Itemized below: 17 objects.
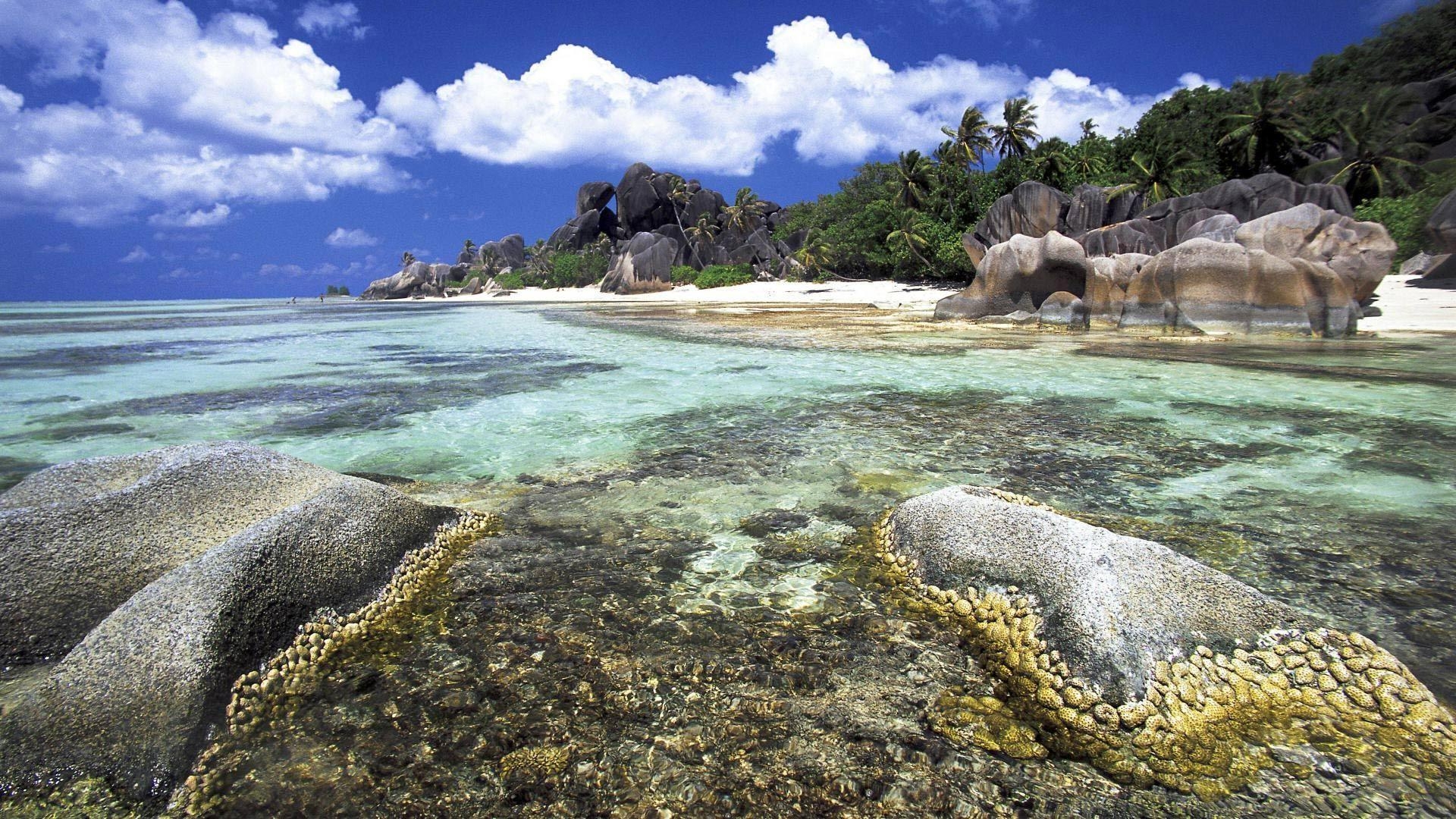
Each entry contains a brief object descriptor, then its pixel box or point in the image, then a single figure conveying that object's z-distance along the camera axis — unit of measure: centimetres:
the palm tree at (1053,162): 3603
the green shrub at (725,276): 5303
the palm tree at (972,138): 4075
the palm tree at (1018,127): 4028
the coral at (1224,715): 224
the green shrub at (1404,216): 2294
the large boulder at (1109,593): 262
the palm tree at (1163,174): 3356
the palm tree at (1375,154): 2995
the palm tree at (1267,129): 3394
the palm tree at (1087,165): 3712
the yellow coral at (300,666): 221
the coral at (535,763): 224
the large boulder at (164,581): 229
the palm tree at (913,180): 4047
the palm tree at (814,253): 4550
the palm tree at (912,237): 3625
